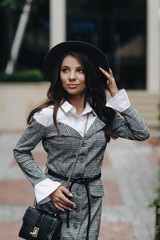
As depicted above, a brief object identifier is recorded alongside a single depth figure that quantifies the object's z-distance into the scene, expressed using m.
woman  2.82
